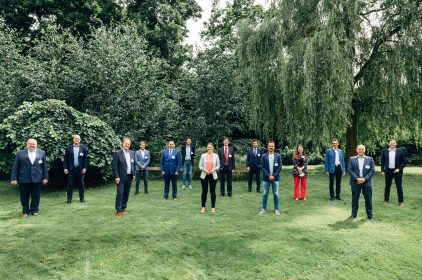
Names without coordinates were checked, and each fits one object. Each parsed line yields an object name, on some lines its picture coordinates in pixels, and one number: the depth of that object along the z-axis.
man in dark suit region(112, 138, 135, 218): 8.38
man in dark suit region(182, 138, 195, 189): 13.05
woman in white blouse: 8.68
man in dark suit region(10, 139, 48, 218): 8.42
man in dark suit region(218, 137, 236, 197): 11.34
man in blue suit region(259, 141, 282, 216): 8.59
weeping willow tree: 13.98
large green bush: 11.66
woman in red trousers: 10.52
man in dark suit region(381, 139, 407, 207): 9.72
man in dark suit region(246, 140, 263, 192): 12.17
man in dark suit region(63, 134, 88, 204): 10.12
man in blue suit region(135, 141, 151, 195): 11.71
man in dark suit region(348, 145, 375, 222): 8.20
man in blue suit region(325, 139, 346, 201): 10.45
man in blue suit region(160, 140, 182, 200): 10.49
